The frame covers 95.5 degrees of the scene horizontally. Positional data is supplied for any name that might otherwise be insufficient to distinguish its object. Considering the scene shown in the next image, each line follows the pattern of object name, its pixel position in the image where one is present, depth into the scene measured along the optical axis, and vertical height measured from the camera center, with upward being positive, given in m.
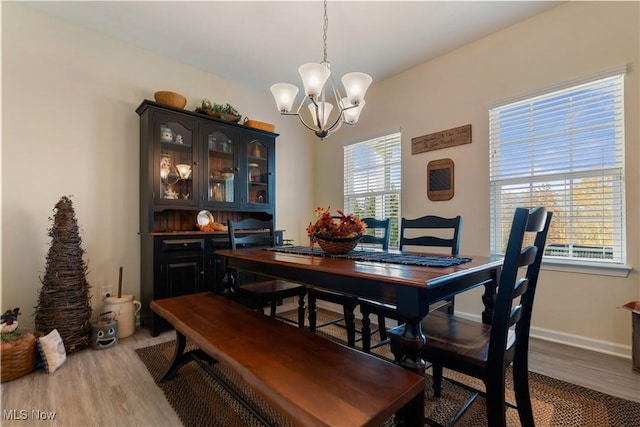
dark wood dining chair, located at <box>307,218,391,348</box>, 2.12 -0.63
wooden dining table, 1.10 -0.29
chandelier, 1.82 +0.82
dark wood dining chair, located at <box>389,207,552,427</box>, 1.06 -0.56
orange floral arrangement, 1.84 -0.08
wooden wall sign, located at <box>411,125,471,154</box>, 3.01 +0.82
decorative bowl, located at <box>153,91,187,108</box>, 2.86 +1.17
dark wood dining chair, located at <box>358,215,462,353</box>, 1.84 -0.22
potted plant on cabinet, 3.15 +1.16
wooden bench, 0.86 -0.57
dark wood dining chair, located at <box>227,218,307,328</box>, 2.26 -0.60
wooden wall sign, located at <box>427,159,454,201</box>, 3.11 +0.39
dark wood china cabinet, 2.75 +0.27
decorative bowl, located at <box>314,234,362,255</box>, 1.82 -0.18
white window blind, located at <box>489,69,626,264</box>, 2.25 +0.42
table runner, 1.48 -0.25
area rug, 1.50 -1.07
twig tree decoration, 2.23 -0.57
